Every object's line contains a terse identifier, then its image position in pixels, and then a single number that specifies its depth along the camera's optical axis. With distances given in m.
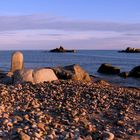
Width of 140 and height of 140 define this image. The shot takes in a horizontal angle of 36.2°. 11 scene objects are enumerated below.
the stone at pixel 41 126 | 5.37
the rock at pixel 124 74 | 21.44
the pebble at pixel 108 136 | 5.37
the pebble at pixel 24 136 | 4.89
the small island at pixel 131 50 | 86.47
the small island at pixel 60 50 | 83.16
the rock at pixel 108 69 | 23.18
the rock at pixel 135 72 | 21.21
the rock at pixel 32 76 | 10.83
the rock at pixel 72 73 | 14.23
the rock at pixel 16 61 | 13.92
